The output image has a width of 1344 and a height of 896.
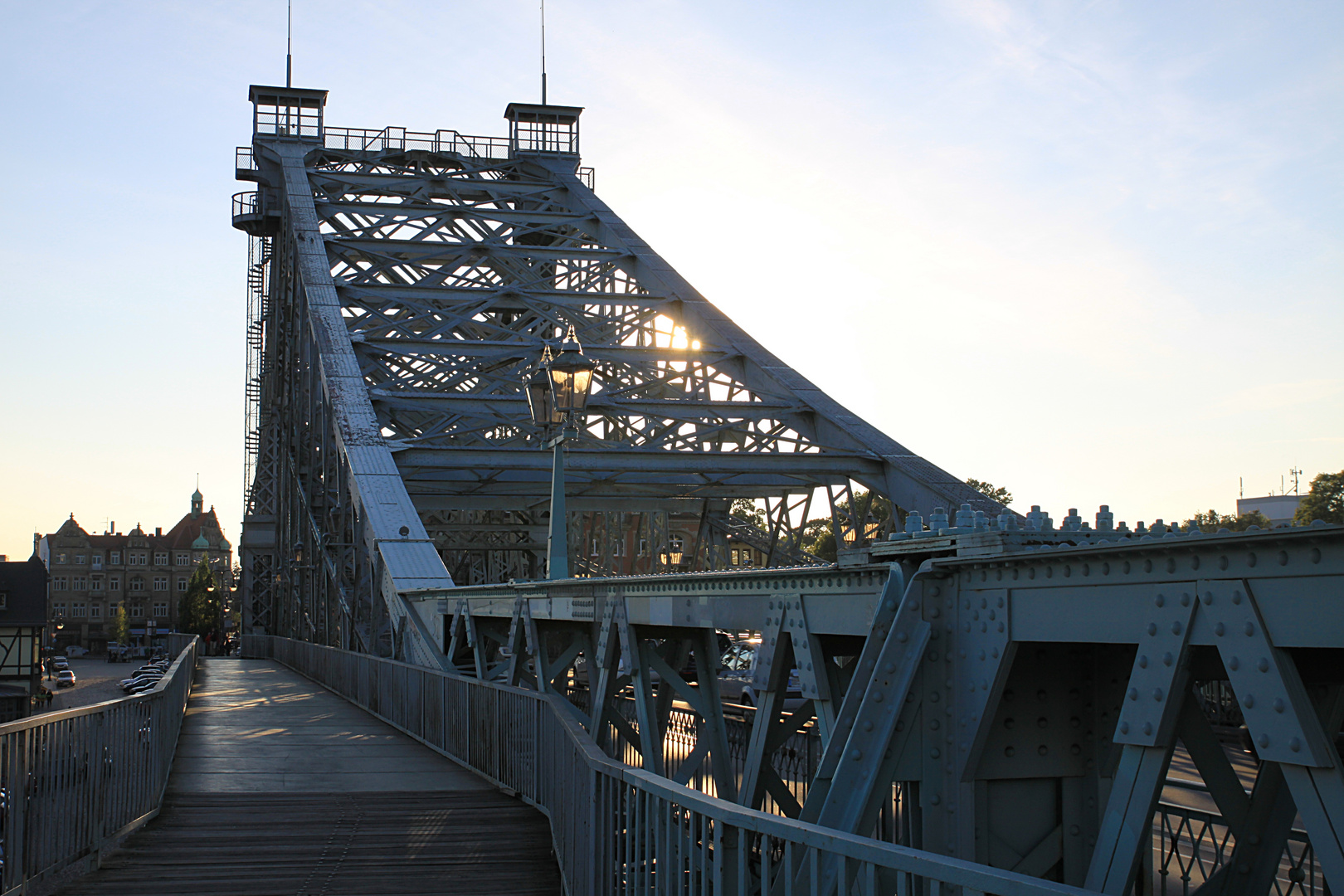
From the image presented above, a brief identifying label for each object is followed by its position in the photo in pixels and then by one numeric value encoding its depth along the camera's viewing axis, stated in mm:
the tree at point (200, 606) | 108125
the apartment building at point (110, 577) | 125938
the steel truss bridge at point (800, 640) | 3811
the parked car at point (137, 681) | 45344
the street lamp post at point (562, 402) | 12625
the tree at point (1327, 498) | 55500
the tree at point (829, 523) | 24172
